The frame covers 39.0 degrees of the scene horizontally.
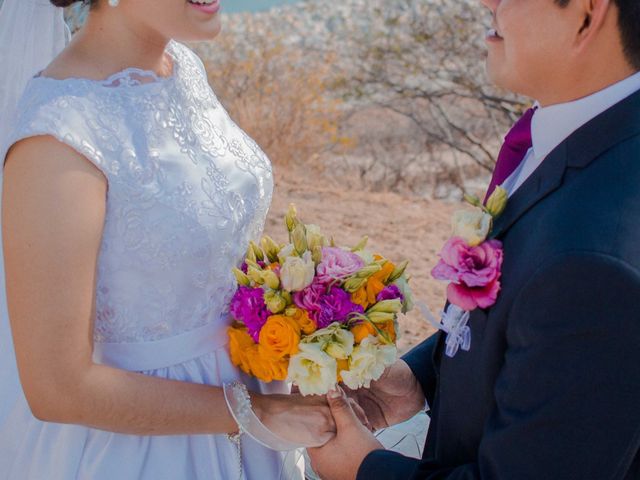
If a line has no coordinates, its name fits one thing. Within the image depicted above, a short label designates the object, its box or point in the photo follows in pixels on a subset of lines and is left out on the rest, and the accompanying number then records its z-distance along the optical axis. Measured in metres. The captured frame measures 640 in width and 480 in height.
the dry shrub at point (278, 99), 9.13
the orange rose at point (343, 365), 2.13
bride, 1.92
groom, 1.59
